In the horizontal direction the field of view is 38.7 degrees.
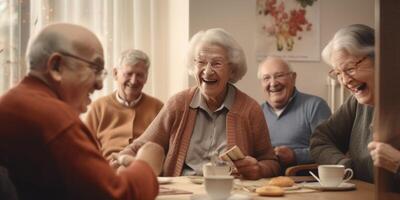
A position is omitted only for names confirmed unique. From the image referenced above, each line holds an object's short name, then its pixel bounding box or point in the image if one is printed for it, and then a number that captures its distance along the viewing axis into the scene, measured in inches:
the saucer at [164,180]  78.7
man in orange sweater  45.5
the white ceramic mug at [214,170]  77.1
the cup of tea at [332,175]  73.9
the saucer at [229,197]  63.6
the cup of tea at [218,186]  62.6
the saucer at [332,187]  72.7
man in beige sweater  138.7
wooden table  66.6
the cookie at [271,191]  67.7
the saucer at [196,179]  79.7
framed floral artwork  151.5
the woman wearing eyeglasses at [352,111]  86.8
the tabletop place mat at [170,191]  68.6
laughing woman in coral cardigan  98.3
